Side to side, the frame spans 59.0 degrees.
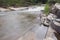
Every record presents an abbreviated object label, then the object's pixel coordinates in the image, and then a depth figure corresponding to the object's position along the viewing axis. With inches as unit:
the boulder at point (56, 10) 101.2
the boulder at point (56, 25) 87.2
